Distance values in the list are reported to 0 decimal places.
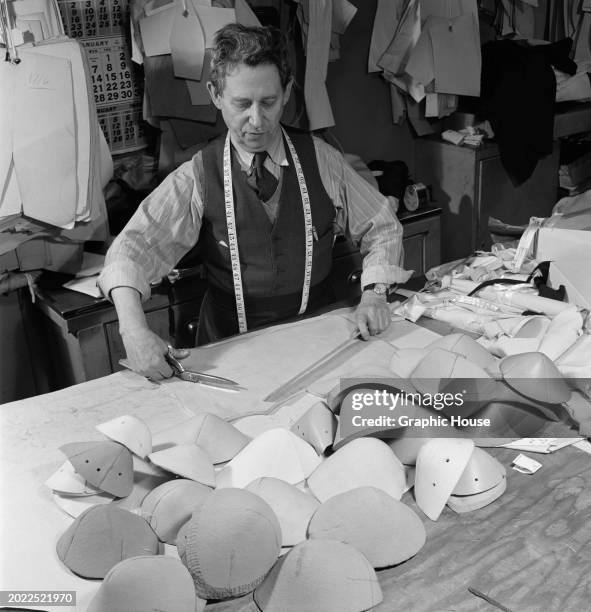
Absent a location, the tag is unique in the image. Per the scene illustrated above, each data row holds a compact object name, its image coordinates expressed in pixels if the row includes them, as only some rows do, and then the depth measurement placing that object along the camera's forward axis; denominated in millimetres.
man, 2068
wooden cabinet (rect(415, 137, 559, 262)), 4152
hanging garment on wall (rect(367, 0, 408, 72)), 3816
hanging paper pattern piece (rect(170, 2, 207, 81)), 2982
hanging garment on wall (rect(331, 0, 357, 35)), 3506
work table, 1206
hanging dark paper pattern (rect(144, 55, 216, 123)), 3057
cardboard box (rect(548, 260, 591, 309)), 2096
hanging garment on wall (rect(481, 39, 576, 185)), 4035
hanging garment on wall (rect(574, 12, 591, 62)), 4762
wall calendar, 2984
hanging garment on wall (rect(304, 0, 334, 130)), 3421
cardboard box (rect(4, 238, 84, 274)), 2752
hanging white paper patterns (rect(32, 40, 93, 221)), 2680
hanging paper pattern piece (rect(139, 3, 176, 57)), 2965
